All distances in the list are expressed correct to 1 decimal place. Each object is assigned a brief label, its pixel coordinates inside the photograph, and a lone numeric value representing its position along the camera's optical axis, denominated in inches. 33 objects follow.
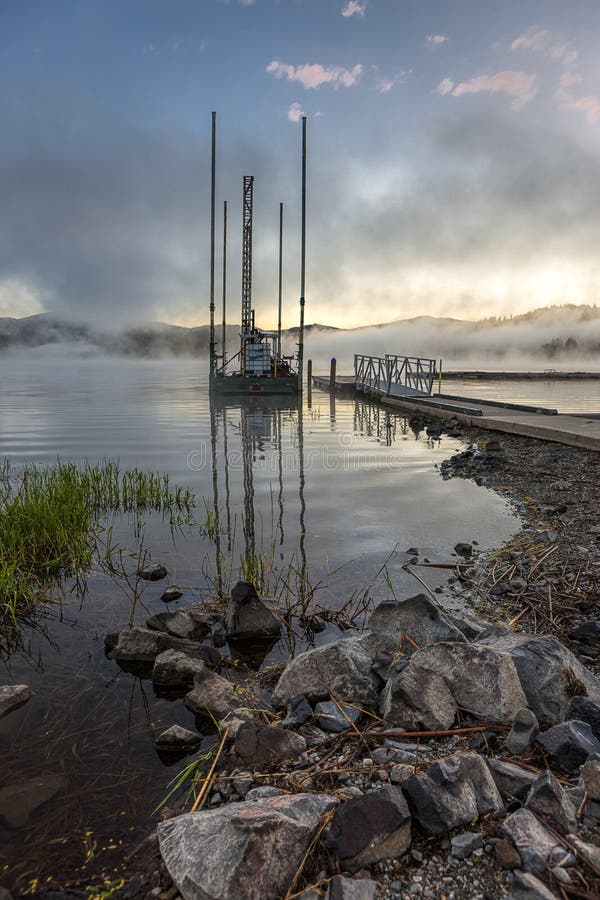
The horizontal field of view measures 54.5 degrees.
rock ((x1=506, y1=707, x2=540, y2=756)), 104.3
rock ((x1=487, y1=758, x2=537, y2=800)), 92.6
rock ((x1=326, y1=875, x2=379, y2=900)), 76.5
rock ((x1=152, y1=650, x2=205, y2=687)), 155.6
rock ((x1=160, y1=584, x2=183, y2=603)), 215.9
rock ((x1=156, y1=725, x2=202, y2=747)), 129.1
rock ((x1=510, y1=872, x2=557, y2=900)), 72.4
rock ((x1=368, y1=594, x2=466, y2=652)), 151.0
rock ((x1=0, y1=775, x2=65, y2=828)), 109.6
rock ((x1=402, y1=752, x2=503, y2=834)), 85.7
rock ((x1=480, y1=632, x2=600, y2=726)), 118.5
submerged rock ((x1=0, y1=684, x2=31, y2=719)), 144.3
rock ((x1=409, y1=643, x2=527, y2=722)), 116.5
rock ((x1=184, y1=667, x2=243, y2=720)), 139.3
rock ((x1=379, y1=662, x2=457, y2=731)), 114.6
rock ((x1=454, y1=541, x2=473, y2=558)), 265.0
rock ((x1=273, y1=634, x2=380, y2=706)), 133.3
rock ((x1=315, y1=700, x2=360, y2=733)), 120.6
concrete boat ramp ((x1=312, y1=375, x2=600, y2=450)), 532.5
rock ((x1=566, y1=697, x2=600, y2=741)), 109.0
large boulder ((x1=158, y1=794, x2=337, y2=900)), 79.1
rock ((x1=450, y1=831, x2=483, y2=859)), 82.1
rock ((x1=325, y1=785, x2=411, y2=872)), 82.4
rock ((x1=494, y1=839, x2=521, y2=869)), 78.5
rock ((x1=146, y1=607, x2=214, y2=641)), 180.7
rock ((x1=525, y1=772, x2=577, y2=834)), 82.1
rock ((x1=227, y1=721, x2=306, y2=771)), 111.7
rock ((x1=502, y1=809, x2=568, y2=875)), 77.3
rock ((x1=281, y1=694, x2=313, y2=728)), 125.2
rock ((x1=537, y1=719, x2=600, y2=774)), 98.7
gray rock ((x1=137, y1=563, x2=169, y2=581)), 239.6
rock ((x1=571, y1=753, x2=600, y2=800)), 86.7
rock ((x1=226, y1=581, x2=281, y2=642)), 183.9
